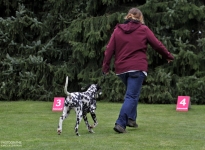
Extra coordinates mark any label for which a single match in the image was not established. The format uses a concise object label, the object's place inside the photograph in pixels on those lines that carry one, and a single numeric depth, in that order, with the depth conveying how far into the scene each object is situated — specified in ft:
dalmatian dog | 23.09
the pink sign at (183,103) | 35.94
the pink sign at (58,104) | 35.96
